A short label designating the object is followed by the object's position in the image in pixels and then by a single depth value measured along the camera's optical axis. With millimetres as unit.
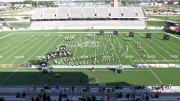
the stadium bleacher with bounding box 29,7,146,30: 96294
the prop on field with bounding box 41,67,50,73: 40953
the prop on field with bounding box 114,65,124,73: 41188
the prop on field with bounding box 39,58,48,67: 43950
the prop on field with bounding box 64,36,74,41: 68250
